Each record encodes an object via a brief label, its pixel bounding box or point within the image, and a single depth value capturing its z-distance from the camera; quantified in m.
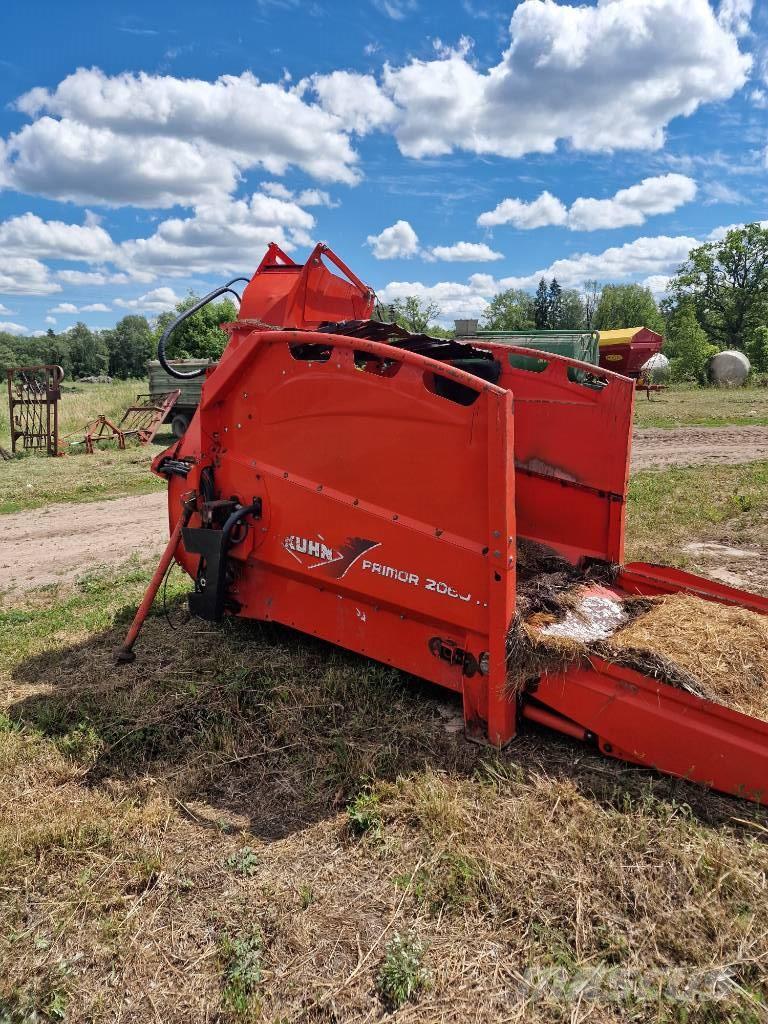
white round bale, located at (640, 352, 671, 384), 35.80
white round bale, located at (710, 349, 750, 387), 32.69
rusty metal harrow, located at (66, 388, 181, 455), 15.99
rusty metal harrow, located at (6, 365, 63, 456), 14.76
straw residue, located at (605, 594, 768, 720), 2.96
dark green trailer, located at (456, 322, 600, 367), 19.28
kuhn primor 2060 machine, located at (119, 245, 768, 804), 2.97
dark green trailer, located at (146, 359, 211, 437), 16.75
